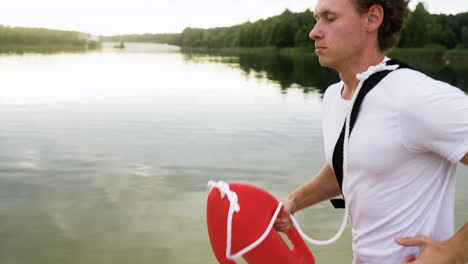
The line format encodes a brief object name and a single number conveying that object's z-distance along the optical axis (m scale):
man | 1.28
